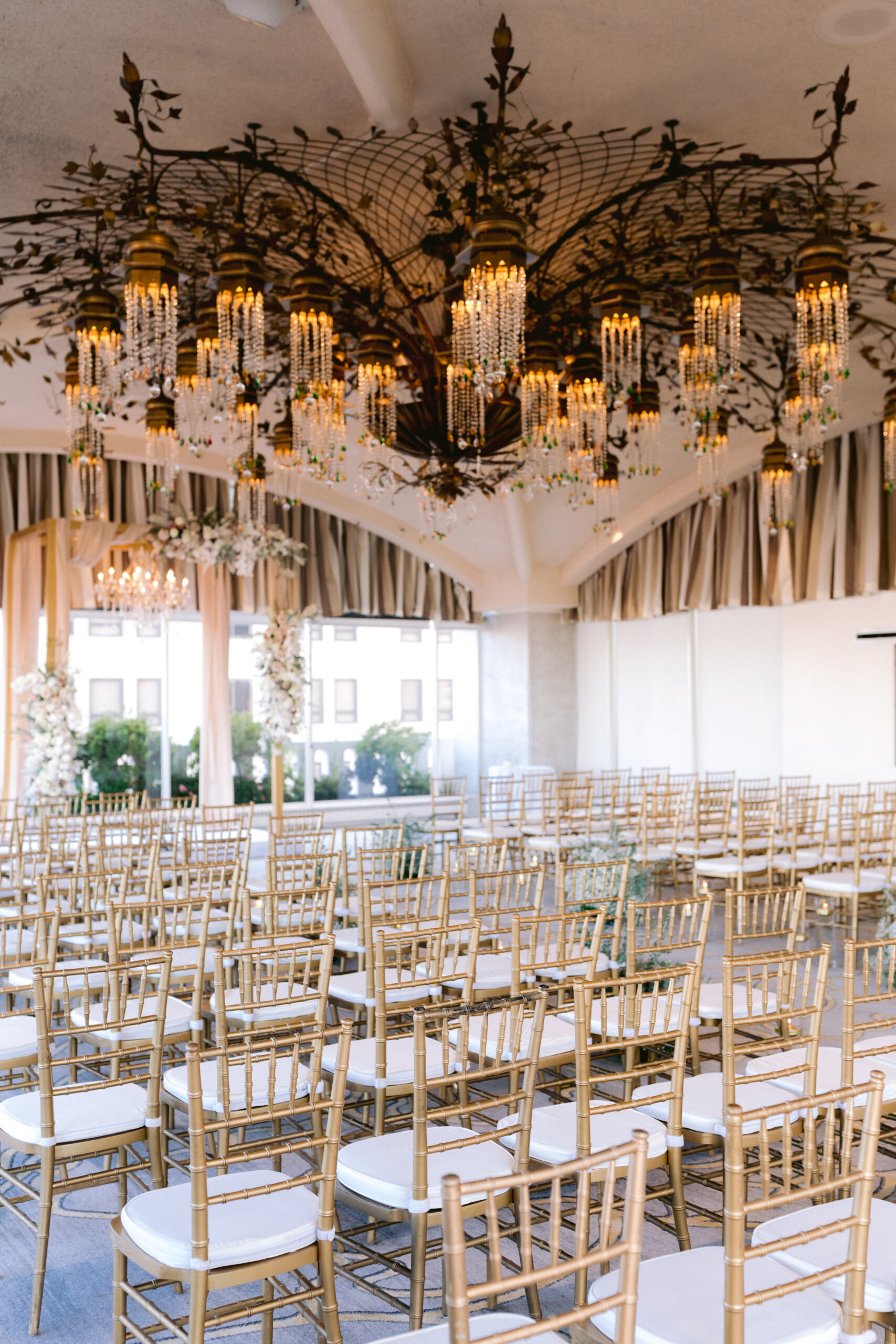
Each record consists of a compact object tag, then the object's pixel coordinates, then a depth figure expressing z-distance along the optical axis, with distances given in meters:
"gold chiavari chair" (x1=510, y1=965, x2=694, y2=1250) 2.97
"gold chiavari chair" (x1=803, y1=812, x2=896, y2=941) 7.59
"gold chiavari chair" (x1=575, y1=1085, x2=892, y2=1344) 2.10
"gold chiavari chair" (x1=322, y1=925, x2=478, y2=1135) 3.64
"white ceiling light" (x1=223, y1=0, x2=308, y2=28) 4.52
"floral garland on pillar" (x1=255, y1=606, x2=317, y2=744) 11.64
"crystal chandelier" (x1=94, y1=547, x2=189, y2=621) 12.87
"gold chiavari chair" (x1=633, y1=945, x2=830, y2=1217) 3.23
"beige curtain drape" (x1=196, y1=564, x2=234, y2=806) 14.21
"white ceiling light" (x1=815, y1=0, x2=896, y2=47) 4.89
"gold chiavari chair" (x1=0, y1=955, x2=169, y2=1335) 3.18
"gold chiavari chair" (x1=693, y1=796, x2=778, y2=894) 8.48
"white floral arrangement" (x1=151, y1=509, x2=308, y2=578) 11.63
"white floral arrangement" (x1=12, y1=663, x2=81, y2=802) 11.02
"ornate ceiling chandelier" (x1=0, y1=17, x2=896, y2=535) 5.38
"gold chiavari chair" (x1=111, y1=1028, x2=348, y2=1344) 2.52
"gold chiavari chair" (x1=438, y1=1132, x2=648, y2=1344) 1.72
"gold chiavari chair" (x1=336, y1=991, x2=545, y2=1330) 2.80
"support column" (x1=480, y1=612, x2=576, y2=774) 17.28
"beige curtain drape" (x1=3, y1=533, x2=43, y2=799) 12.27
